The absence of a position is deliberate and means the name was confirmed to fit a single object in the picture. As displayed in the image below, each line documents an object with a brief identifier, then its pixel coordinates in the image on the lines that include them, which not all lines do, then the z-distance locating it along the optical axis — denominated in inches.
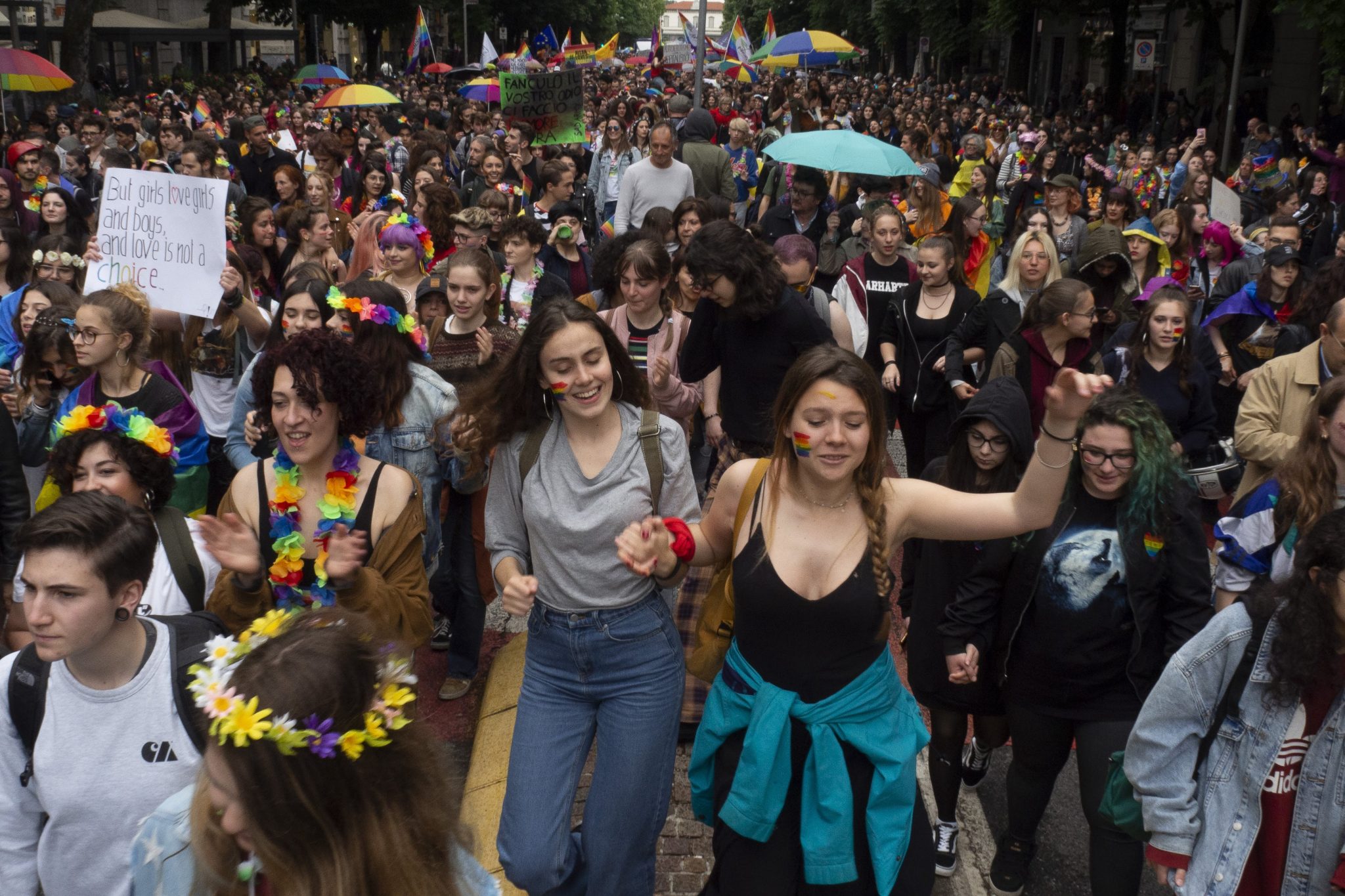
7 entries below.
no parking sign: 906.1
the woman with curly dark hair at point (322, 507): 142.9
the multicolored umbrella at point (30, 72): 639.1
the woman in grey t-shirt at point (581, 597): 133.2
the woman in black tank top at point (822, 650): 120.2
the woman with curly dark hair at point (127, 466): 146.0
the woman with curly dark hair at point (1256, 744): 112.0
